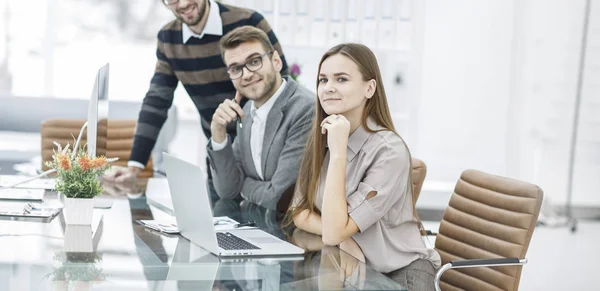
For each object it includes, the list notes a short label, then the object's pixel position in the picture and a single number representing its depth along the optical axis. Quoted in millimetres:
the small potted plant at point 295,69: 5750
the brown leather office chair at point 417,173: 3244
